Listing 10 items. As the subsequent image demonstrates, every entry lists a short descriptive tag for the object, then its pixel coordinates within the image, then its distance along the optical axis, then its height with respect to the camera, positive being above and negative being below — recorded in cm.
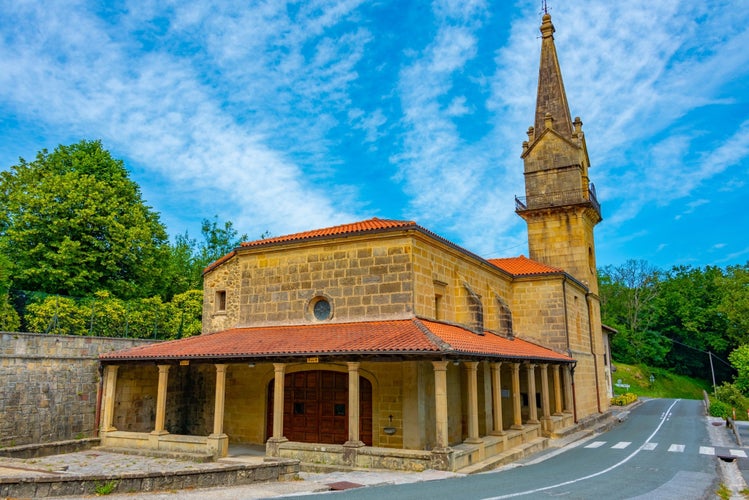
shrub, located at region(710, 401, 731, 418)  2859 -220
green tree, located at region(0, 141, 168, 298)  2655 +749
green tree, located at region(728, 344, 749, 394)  3688 -16
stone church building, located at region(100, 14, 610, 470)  1441 +36
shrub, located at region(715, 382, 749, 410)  3183 -173
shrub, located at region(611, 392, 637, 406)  3769 -222
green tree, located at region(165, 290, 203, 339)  2656 +299
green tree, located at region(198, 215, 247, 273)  5056 +1220
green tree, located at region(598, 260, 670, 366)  5606 +602
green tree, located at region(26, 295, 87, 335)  1923 +204
